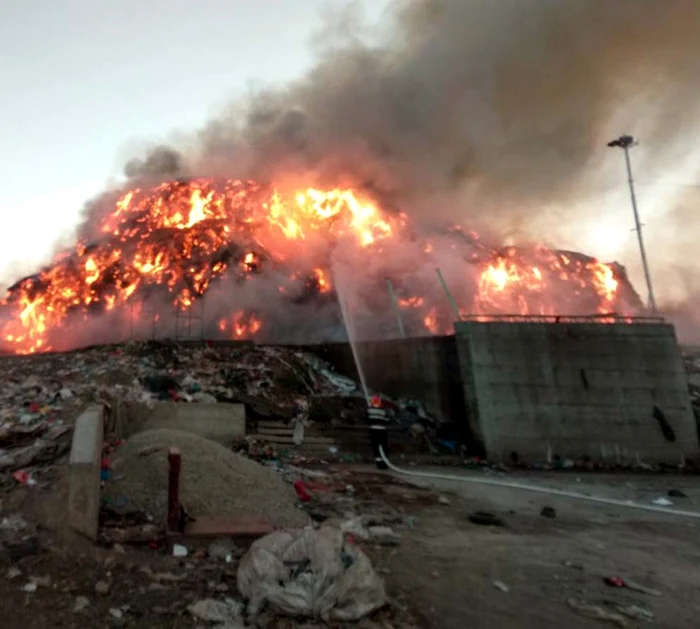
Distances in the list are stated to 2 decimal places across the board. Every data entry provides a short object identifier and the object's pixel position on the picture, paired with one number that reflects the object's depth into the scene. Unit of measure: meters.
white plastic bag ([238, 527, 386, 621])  3.88
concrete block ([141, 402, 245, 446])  13.80
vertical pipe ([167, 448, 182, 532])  5.49
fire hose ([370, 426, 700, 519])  9.16
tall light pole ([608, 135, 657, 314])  29.72
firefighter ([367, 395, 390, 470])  13.12
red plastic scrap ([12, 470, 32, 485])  6.34
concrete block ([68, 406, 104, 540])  5.17
